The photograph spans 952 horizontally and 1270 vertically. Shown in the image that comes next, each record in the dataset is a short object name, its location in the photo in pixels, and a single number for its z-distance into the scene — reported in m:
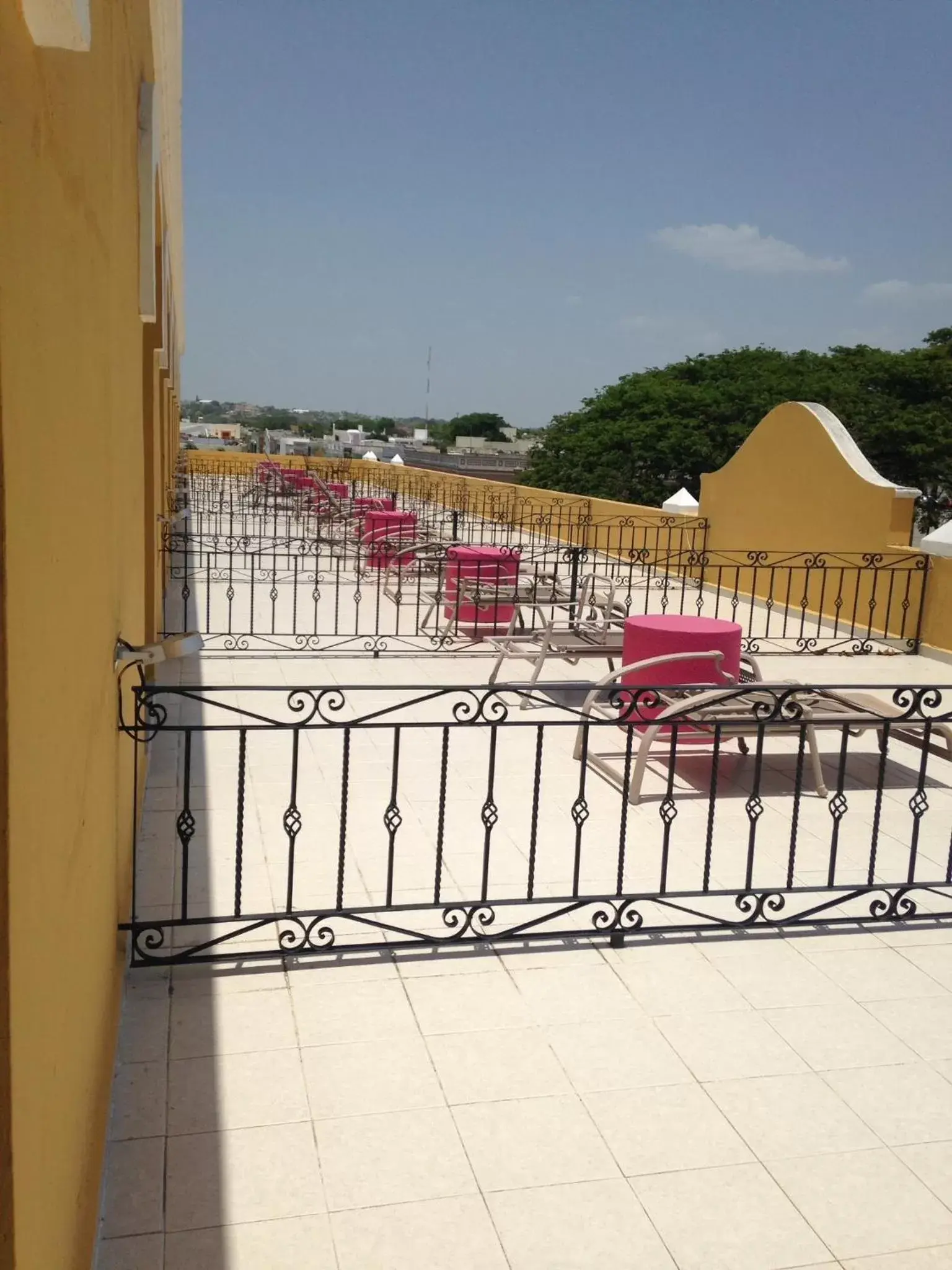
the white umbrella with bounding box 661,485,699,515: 15.99
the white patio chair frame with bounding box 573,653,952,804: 5.34
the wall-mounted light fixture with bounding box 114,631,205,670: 2.88
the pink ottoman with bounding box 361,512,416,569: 13.71
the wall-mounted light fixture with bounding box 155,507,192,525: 12.55
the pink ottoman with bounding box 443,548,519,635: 10.09
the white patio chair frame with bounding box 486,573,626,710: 8.15
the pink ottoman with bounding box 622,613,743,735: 6.29
